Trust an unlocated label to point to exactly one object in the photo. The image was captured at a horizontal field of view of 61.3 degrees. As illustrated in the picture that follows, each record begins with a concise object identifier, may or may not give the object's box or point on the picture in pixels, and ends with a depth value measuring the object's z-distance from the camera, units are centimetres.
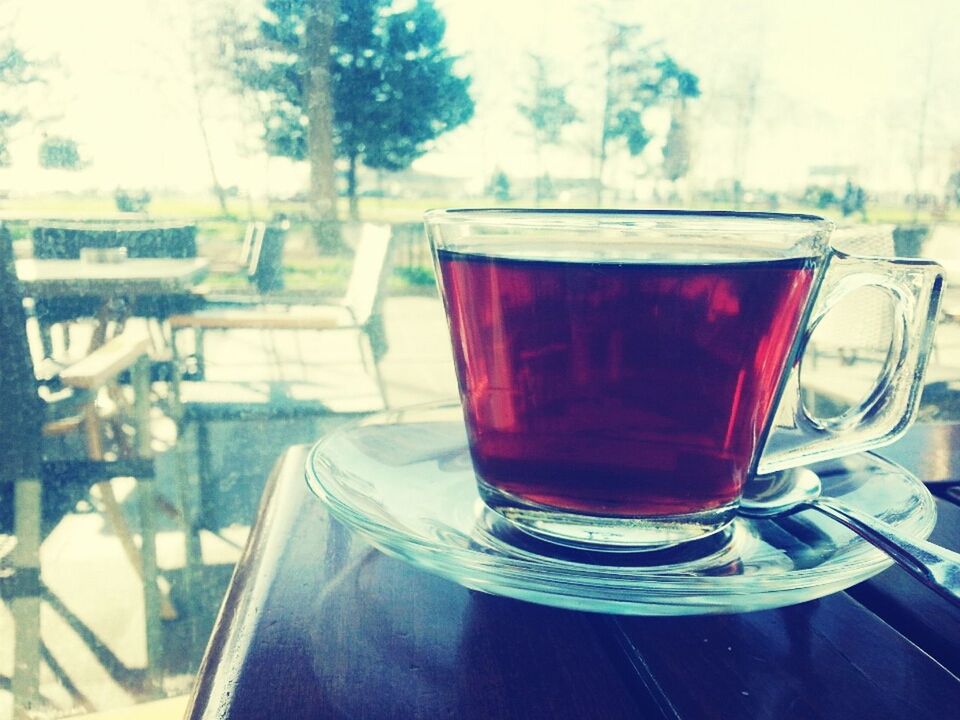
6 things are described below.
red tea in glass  27
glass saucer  22
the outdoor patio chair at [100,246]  113
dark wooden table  21
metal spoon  22
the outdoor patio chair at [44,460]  96
